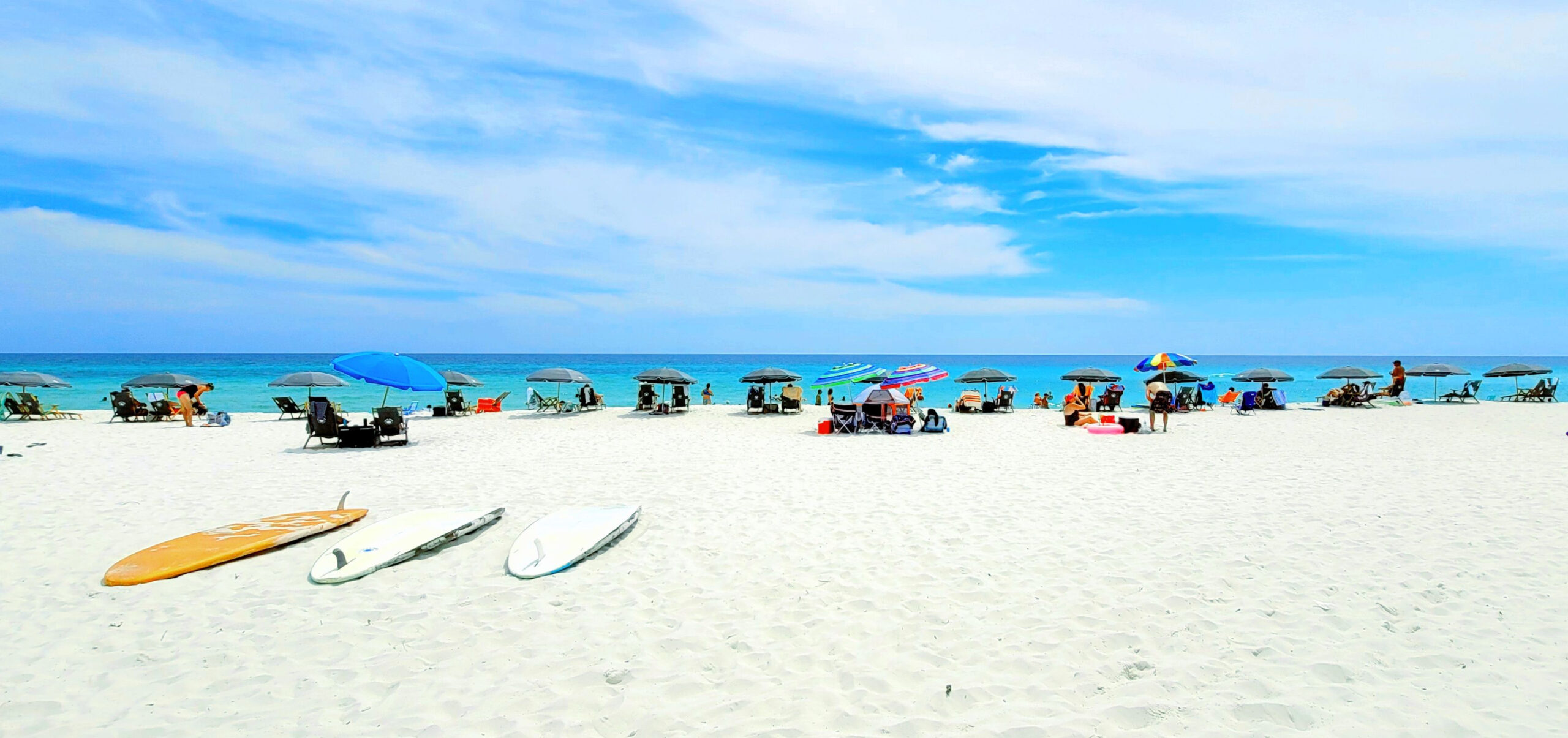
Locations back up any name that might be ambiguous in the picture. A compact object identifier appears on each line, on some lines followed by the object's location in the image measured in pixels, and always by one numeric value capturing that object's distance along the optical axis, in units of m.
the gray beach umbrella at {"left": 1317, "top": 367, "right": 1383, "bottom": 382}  20.56
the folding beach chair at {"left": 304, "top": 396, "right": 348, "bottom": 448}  11.64
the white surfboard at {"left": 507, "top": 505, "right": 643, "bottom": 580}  5.04
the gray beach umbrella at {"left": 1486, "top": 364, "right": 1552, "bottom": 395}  22.81
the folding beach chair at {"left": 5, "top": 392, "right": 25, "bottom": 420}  16.45
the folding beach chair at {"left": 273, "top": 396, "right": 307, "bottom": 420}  17.25
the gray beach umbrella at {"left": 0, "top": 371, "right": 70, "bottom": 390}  17.25
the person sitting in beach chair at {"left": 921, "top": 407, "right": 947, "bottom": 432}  14.35
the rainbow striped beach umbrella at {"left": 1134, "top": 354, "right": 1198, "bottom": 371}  18.77
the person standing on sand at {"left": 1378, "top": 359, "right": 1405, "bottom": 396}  22.27
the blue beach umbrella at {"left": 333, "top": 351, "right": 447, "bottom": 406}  11.19
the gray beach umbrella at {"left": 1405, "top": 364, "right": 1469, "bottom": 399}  22.12
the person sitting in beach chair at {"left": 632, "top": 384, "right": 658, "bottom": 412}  20.58
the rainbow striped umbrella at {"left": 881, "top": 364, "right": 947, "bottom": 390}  18.25
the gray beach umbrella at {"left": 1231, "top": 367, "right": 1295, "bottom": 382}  20.61
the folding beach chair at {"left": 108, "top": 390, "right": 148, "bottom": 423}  15.92
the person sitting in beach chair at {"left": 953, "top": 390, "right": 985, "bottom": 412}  20.44
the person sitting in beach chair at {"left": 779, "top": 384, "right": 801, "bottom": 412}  19.39
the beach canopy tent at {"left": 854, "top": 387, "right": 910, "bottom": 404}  14.41
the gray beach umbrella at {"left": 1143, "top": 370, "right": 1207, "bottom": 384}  19.98
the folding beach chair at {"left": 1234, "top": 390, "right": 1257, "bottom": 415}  19.36
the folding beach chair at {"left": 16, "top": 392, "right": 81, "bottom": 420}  16.52
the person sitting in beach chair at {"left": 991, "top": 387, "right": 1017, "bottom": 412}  20.50
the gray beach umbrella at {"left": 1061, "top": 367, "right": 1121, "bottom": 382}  20.59
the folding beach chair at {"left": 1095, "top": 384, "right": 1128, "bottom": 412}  20.48
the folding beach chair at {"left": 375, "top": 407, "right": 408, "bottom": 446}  11.93
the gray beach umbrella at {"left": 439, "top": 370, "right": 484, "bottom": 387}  20.50
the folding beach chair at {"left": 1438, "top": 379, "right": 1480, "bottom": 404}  22.95
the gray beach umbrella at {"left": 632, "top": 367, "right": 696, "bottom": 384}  19.48
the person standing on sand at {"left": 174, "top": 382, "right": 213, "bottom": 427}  15.25
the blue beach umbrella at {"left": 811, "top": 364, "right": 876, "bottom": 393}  18.45
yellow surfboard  4.82
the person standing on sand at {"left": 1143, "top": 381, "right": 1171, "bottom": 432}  14.09
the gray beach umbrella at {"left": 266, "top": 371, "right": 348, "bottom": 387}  17.64
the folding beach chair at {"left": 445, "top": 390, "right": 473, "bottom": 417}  19.27
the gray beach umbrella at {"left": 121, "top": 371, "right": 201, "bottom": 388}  17.55
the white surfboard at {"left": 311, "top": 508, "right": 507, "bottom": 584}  4.93
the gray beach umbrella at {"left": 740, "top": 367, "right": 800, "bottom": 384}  19.42
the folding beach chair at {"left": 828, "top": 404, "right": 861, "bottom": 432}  14.21
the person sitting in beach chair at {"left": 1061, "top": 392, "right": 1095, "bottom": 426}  15.41
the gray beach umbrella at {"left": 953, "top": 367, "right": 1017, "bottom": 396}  20.69
